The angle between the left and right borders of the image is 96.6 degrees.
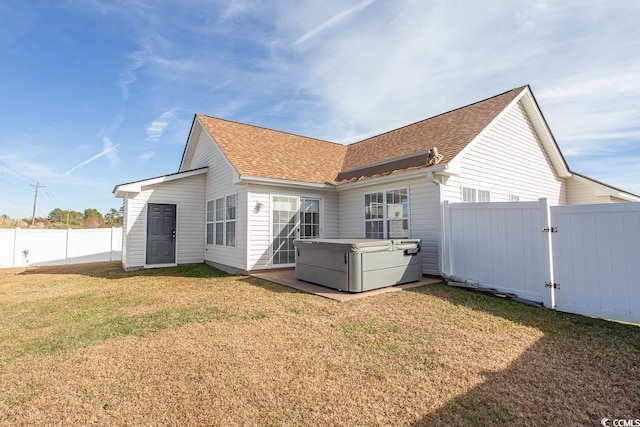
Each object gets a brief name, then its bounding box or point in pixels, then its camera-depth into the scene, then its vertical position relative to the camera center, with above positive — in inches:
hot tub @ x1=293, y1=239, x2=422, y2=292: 230.5 -33.3
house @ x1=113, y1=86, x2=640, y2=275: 320.2 +50.9
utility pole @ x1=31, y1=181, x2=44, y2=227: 1212.8 +116.2
